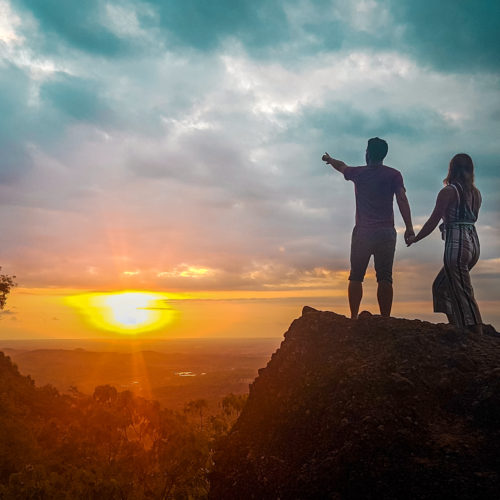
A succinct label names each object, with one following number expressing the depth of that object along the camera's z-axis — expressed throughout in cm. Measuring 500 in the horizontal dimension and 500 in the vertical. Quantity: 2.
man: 729
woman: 649
